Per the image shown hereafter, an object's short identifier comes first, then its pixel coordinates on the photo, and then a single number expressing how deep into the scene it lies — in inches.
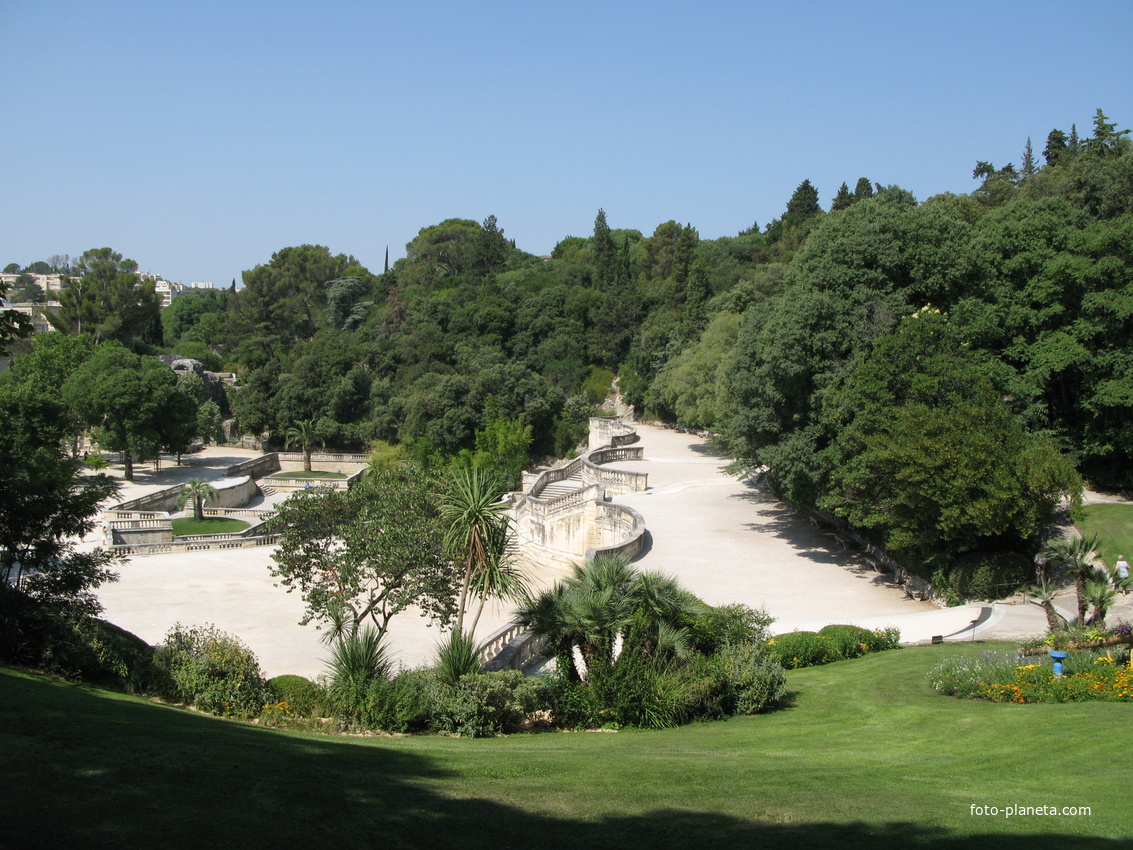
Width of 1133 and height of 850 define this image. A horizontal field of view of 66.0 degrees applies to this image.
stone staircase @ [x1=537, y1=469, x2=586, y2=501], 1745.8
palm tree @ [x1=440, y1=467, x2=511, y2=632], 743.1
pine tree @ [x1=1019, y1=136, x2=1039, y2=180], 3612.9
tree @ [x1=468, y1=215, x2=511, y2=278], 4370.1
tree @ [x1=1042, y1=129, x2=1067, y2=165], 3016.7
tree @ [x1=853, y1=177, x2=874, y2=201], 3307.1
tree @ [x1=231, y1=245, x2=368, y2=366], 3917.3
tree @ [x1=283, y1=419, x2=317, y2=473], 2970.0
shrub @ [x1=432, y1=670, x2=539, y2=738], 542.9
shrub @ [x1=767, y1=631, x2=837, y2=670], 713.6
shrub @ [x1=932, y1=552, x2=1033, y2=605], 896.3
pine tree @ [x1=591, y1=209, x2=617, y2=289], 3609.7
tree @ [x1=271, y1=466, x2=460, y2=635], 799.1
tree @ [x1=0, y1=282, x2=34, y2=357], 613.0
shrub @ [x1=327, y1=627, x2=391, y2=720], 540.7
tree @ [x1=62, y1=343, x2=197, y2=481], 2427.4
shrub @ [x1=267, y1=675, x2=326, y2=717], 555.8
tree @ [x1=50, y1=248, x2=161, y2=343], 3481.8
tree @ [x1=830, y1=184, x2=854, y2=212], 3148.4
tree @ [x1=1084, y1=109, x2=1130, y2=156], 2141.7
